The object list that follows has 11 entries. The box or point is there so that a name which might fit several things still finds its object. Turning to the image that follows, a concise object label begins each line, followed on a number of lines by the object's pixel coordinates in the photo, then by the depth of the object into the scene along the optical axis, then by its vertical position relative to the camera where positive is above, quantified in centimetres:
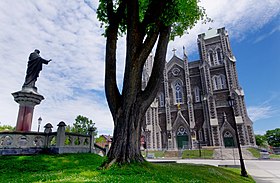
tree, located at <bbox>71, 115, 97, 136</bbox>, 4367 +331
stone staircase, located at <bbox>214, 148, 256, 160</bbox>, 2515 -269
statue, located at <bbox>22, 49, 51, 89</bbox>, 1240 +486
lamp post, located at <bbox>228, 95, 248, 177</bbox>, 898 -180
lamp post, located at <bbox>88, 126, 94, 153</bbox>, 1310 -27
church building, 3009 +573
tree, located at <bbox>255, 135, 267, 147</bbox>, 5335 -154
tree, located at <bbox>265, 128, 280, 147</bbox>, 5632 -106
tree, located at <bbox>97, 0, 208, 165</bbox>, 595 +263
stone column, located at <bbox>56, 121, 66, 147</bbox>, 1059 +19
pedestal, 1111 +198
